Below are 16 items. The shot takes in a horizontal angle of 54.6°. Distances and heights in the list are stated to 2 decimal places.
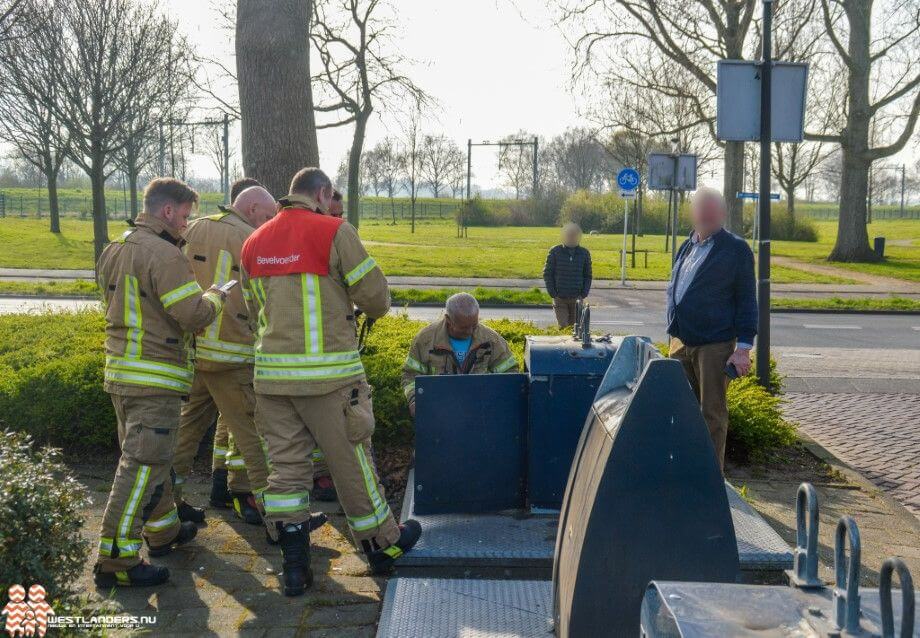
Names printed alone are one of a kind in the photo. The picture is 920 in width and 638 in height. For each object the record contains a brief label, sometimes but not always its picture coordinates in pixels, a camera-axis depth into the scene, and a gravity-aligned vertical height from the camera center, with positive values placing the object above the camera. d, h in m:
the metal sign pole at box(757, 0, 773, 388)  7.41 +0.14
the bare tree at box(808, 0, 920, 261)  25.34 +3.91
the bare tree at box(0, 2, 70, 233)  17.91 +3.08
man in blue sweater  5.32 -0.44
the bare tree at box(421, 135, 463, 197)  75.25 +6.25
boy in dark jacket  11.27 -0.47
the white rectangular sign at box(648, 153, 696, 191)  16.61 +1.15
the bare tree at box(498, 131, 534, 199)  80.00 +6.02
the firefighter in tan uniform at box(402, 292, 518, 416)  5.34 -0.71
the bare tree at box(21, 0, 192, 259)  17.38 +3.32
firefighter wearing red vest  4.11 -0.62
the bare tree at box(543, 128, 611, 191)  82.88 +6.88
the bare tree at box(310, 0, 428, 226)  25.22 +4.62
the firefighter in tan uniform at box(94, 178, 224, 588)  4.20 -0.60
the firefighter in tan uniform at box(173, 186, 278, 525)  4.87 -0.68
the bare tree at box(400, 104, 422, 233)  47.51 +4.12
